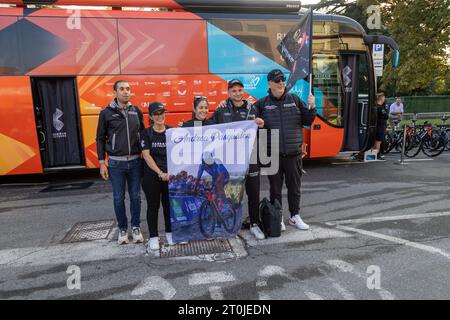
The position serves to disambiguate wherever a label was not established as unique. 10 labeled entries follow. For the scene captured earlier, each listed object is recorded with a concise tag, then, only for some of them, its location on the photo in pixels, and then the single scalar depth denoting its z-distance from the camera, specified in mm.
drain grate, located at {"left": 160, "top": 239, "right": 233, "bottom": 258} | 3889
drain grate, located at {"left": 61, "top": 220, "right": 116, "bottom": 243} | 4414
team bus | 6645
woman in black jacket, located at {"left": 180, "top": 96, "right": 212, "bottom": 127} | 3951
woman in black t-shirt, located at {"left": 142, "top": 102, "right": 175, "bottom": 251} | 3793
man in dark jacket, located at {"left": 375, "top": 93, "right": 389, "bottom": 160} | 9570
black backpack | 4258
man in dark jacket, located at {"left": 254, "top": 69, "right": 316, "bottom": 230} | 4309
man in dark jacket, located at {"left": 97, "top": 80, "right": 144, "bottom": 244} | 3895
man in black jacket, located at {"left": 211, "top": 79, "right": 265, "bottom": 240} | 4121
